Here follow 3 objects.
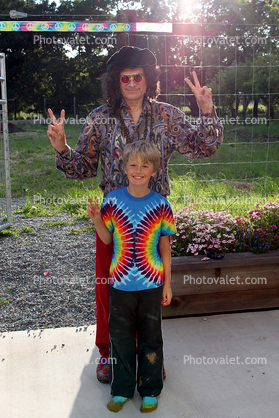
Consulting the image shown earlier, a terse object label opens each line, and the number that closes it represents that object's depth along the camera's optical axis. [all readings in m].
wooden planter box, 3.16
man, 2.34
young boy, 2.17
